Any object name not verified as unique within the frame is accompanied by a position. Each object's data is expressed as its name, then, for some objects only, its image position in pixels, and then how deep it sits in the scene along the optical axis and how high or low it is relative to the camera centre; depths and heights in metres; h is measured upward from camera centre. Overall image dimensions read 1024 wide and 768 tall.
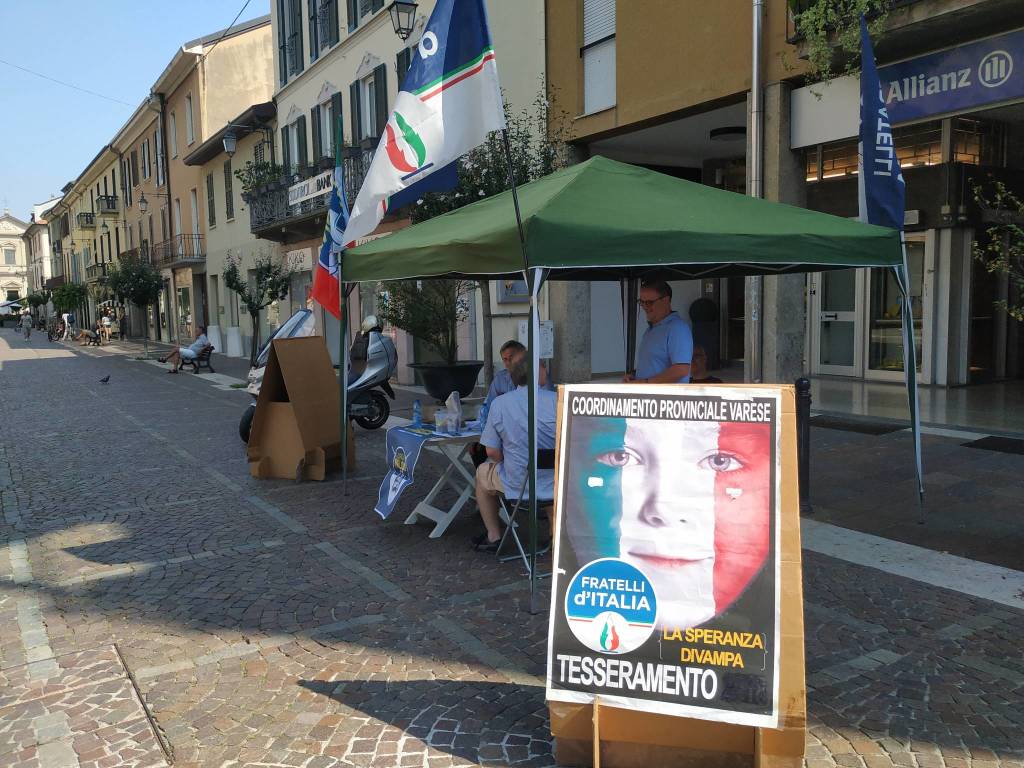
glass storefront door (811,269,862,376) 12.69 -0.18
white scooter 9.96 -0.62
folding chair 4.89 -1.27
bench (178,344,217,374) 21.47 -0.93
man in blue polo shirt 5.62 -0.19
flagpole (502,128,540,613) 4.15 -0.40
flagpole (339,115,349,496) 6.61 -0.38
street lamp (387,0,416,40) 13.48 +4.93
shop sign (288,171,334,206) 19.80 +3.24
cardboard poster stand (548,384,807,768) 2.69 -1.39
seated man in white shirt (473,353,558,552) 4.95 -0.73
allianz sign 8.12 +2.35
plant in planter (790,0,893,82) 8.30 +2.92
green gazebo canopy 4.31 +0.45
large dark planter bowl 11.81 -0.82
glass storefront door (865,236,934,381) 11.62 -0.11
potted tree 13.01 +0.14
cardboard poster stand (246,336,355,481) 7.67 -0.89
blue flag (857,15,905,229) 5.90 +1.03
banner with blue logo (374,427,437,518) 5.79 -1.00
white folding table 5.76 -1.15
